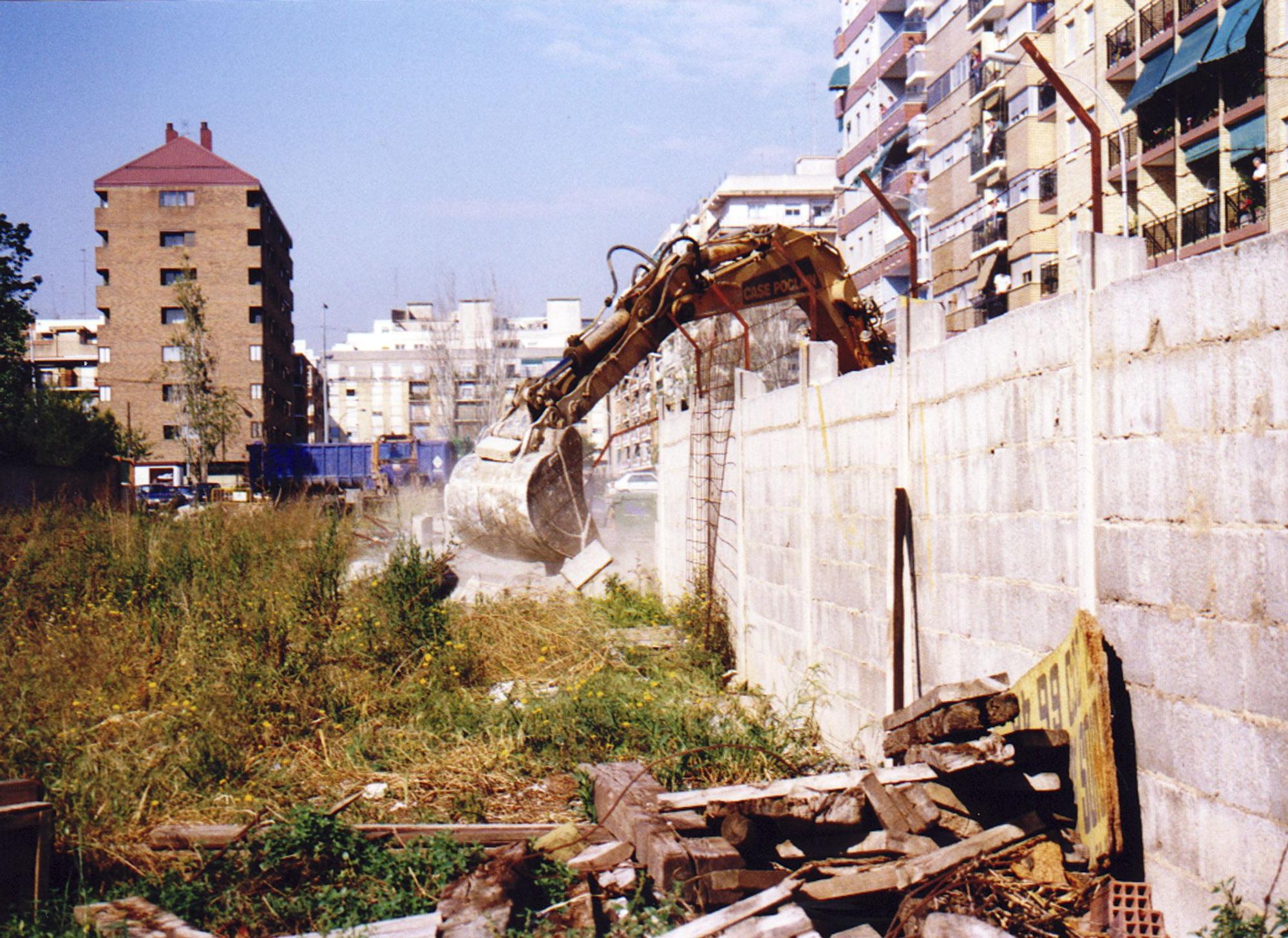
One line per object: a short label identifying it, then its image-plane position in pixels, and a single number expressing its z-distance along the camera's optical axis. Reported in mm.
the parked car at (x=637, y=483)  39312
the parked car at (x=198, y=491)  42000
